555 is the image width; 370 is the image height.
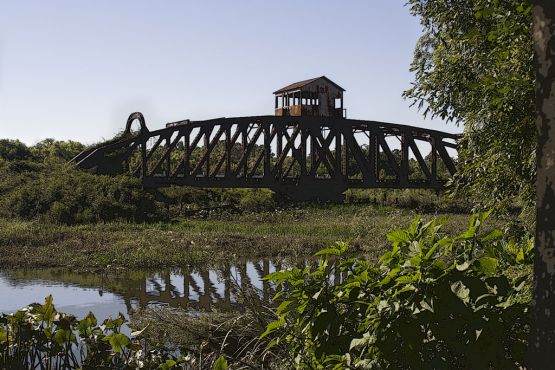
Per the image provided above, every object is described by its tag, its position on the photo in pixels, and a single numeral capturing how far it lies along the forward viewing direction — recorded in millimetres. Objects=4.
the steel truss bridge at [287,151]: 41281
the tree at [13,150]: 47688
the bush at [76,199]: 31281
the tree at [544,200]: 3602
